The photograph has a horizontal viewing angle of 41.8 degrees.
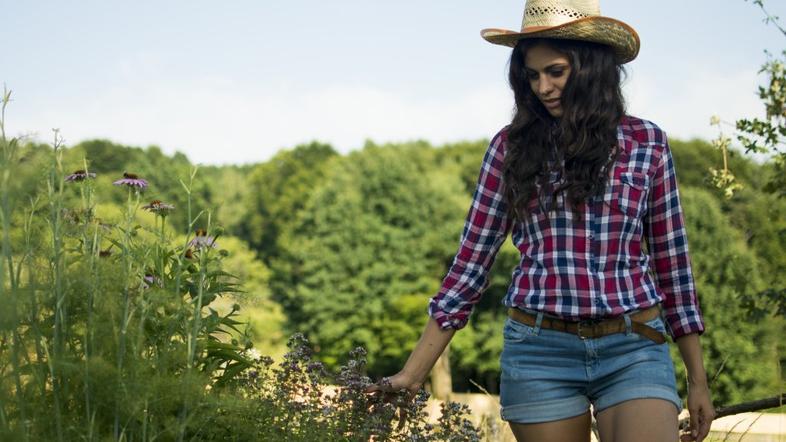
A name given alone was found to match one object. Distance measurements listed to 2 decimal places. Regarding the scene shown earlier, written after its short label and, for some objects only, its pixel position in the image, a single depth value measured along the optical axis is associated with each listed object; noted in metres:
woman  3.32
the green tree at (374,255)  36.50
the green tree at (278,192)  50.06
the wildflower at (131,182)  4.18
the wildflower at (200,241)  3.91
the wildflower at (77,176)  4.13
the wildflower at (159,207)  4.45
